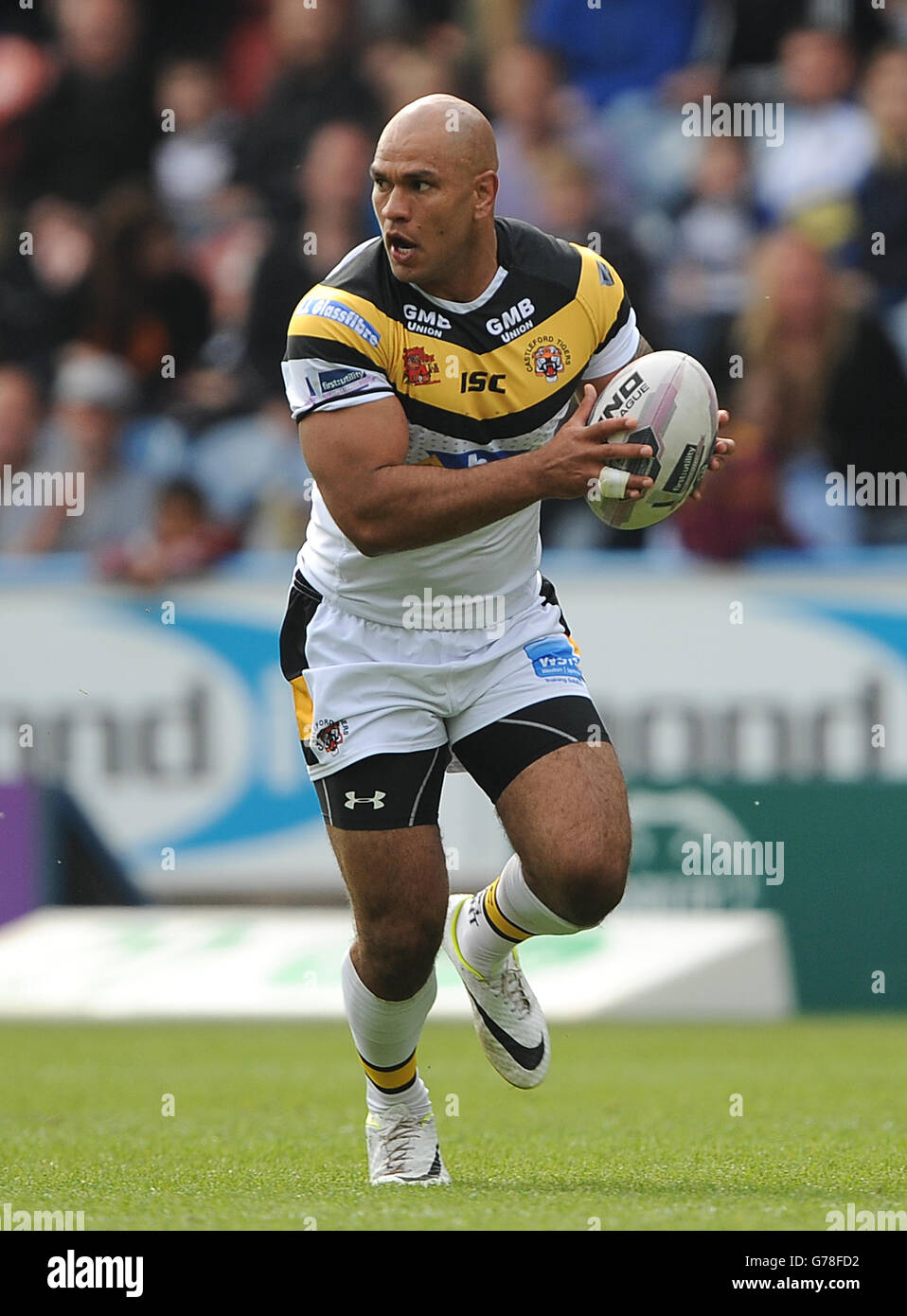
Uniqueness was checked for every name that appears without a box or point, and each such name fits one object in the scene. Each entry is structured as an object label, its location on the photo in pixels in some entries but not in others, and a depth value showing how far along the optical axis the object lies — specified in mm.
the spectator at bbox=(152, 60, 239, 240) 13945
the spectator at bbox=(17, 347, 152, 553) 12969
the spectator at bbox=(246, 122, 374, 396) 12812
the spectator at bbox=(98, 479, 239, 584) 12250
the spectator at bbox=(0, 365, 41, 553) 13125
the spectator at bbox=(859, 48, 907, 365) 12820
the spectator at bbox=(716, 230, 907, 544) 12242
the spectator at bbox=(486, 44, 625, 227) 13016
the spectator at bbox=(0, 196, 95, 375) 13680
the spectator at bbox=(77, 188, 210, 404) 13297
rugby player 5383
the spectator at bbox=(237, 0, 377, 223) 13594
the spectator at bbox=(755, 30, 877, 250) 12906
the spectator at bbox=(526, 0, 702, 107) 13906
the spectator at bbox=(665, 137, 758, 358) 12719
